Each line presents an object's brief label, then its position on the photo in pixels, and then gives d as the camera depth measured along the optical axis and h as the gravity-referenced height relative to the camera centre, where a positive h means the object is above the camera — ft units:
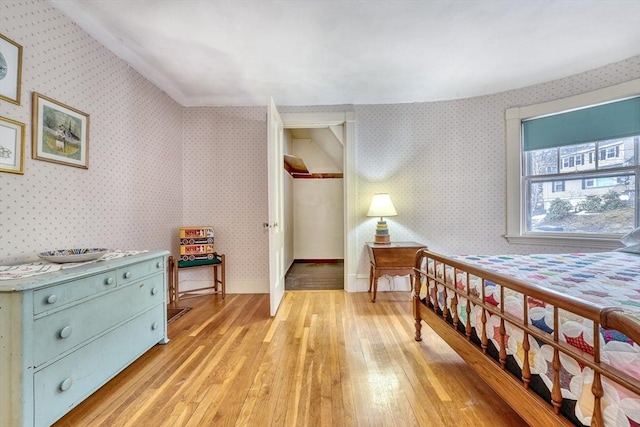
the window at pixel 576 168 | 8.14 +1.53
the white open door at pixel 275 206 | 8.30 +0.33
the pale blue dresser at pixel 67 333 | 3.60 -1.93
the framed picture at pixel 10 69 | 4.68 +2.70
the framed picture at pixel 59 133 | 5.27 +1.82
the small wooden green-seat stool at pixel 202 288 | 9.41 -2.35
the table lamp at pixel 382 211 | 10.02 +0.15
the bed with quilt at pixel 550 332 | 2.38 -1.41
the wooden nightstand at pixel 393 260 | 9.50 -1.62
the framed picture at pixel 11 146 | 4.68 +1.31
